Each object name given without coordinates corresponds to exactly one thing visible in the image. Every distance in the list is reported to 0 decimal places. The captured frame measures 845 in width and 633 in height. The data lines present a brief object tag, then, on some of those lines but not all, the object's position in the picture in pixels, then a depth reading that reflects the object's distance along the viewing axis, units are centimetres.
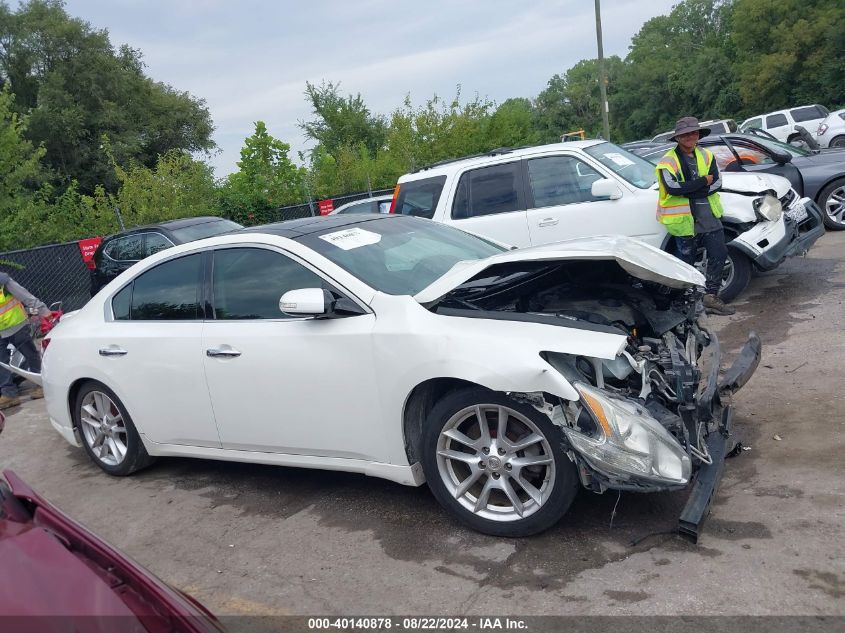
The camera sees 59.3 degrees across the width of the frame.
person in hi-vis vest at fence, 817
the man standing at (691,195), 701
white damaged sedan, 349
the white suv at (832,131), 2386
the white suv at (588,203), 755
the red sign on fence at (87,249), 1478
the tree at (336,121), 3397
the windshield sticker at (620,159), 794
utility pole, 2586
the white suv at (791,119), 2783
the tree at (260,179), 1859
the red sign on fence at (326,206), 1883
